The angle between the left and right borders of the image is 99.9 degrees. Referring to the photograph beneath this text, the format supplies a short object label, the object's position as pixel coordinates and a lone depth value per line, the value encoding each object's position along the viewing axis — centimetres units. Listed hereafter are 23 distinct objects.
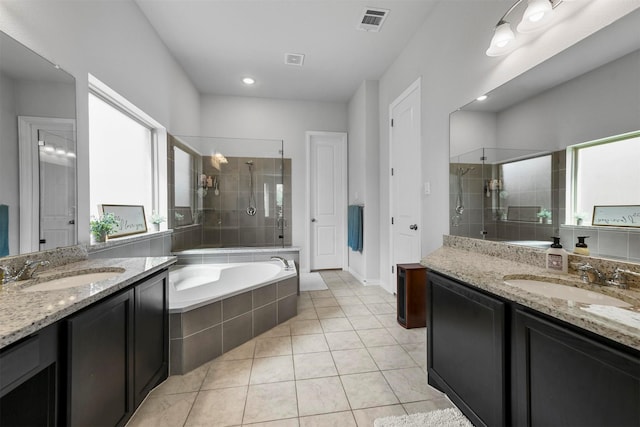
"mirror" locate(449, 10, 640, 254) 112
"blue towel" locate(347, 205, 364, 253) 391
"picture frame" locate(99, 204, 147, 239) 226
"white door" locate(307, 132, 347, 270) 451
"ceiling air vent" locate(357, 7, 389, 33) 241
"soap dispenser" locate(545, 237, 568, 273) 124
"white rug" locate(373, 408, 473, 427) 133
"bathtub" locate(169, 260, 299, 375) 178
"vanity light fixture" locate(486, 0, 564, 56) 133
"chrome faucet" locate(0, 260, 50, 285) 119
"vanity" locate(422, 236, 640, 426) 71
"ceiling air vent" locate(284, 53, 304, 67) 314
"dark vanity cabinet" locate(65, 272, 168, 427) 94
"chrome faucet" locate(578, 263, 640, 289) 104
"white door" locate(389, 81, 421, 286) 275
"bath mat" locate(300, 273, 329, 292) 359
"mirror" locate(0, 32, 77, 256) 123
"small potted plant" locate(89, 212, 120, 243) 190
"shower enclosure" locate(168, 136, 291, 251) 356
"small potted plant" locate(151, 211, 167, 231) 281
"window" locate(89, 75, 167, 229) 212
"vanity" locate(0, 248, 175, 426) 79
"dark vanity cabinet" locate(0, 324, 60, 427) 81
